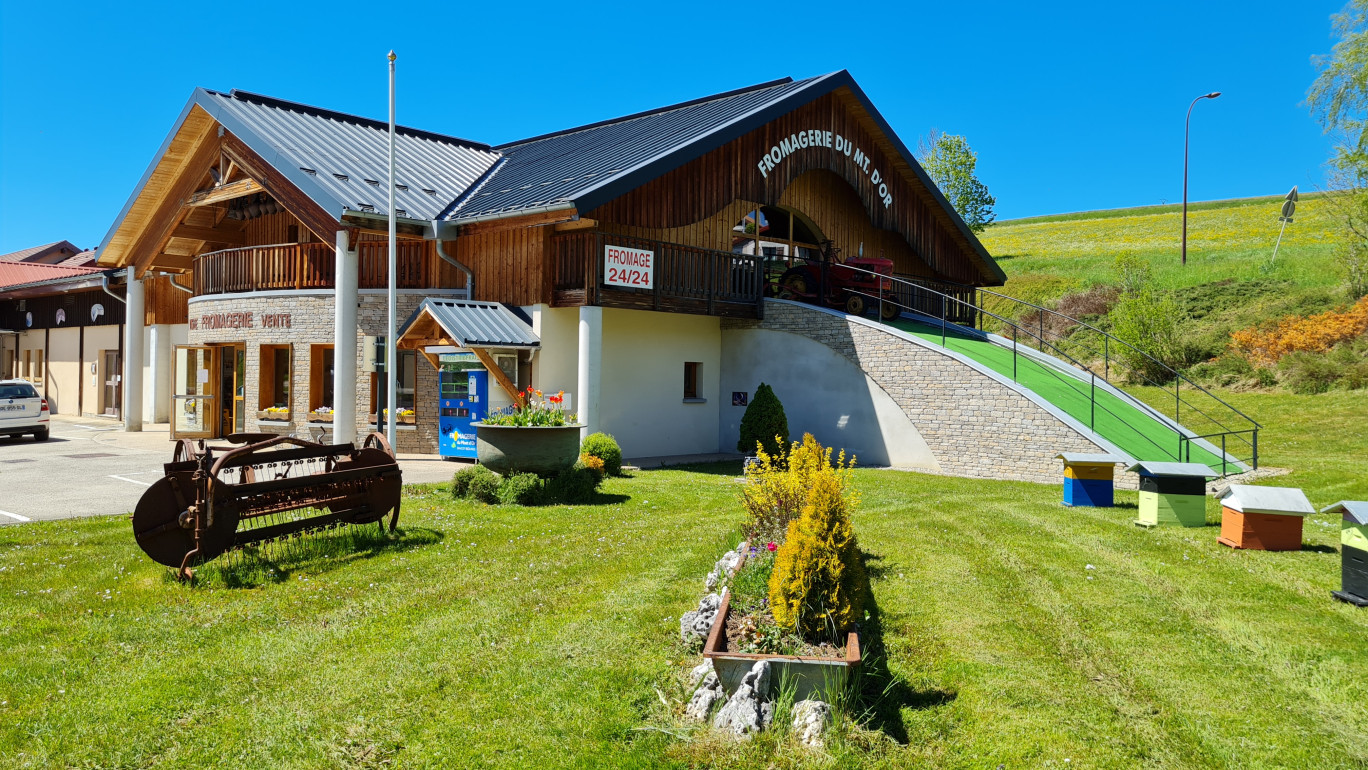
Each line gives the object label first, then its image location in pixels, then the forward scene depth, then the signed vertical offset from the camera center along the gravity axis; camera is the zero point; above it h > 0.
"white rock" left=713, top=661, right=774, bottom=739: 4.61 -1.65
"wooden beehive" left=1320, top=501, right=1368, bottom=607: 6.83 -1.22
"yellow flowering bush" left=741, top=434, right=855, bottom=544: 6.64 -0.83
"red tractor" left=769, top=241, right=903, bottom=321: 21.12 +2.47
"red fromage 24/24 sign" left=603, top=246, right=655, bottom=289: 16.80 +2.23
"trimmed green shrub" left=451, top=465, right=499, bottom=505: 11.78 -1.31
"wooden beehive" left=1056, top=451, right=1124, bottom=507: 11.97 -1.18
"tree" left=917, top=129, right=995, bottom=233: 48.22 +11.51
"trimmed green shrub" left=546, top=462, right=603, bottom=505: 12.02 -1.36
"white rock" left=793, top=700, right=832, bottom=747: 4.54 -1.69
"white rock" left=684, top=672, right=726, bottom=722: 4.81 -1.67
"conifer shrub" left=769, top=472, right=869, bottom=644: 5.24 -1.14
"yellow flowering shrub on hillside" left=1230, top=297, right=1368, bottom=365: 27.53 +1.80
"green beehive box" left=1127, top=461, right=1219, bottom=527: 10.24 -1.16
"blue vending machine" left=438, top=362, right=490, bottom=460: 17.22 -0.43
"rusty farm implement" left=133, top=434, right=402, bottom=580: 7.40 -1.02
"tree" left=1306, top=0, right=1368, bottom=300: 20.89 +7.17
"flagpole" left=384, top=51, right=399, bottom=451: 15.30 +0.25
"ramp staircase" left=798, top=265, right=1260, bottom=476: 16.19 +0.11
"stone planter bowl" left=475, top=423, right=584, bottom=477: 11.72 -0.83
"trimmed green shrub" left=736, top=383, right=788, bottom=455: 17.80 -0.68
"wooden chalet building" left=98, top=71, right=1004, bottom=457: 17.31 +3.02
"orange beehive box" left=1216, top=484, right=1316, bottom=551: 8.90 -1.24
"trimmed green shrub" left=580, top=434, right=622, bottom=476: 14.73 -1.06
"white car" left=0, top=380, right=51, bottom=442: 20.66 -0.74
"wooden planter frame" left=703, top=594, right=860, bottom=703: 4.75 -1.49
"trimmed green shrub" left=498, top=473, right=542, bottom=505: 11.59 -1.36
